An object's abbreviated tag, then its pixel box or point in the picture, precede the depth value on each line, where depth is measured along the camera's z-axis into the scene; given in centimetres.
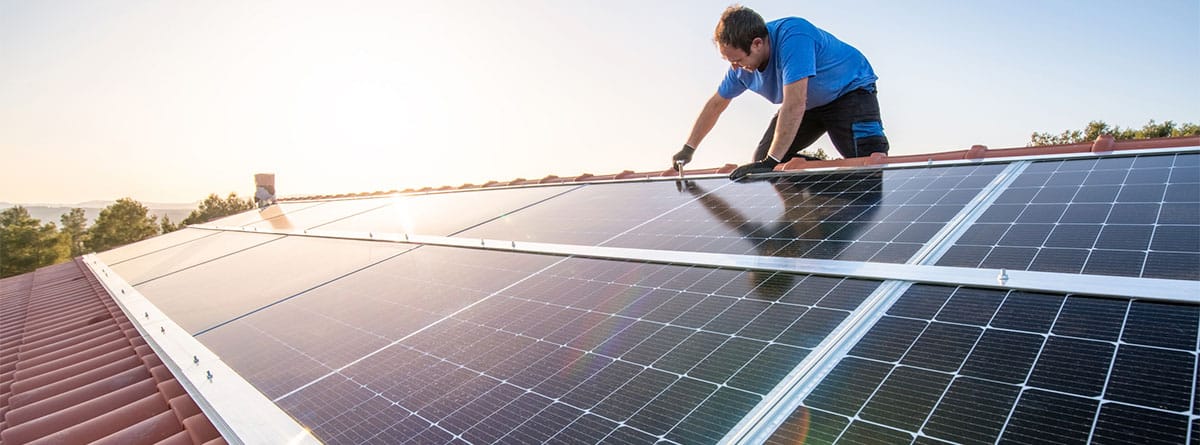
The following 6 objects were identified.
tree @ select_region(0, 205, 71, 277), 5606
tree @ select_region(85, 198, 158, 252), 6619
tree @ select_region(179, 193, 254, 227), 7400
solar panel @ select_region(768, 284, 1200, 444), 175
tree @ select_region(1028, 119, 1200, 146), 4661
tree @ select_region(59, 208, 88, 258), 7394
